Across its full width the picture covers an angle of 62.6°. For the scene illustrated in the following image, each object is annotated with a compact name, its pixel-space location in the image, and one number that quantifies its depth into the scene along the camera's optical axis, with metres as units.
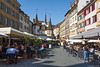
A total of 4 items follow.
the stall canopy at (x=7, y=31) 6.60
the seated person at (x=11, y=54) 6.12
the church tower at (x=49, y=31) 45.74
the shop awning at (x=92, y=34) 5.27
